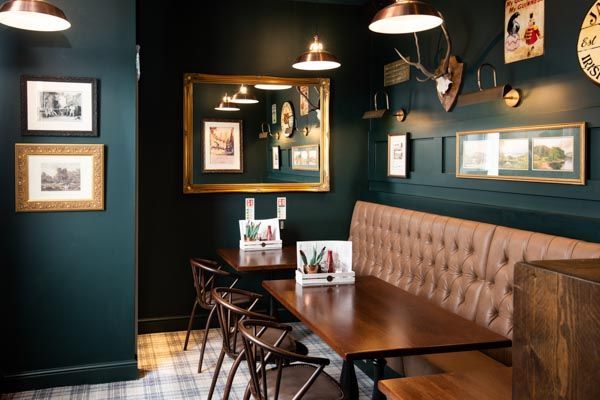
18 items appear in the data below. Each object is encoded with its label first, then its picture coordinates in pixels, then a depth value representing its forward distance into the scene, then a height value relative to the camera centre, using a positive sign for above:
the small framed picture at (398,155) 5.00 +0.24
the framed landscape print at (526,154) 3.17 +0.17
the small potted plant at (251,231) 5.16 -0.43
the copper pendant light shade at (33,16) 3.11 +0.90
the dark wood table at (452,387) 2.08 -0.75
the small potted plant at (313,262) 3.57 -0.48
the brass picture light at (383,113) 5.09 +0.62
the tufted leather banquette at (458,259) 3.13 -0.50
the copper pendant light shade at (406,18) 2.87 +0.83
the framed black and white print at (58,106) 3.94 +0.50
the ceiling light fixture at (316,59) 4.33 +0.89
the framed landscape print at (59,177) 3.94 +0.03
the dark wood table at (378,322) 2.46 -0.66
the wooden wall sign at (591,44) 2.97 +0.70
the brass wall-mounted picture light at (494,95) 3.57 +0.54
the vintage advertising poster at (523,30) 3.40 +0.91
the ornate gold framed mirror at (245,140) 5.35 +0.39
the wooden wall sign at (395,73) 5.08 +0.97
